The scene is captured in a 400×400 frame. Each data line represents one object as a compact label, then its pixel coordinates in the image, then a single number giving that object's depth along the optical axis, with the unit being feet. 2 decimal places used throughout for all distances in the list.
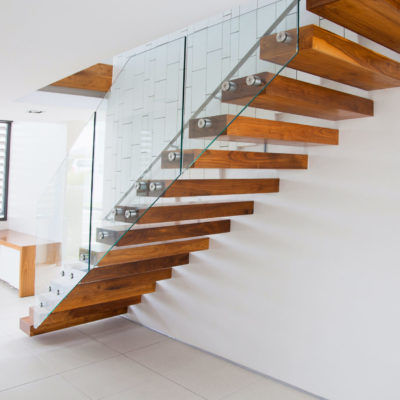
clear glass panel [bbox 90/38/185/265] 7.90
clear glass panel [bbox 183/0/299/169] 6.22
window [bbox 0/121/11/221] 22.74
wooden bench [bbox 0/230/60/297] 17.97
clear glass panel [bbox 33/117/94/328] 10.39
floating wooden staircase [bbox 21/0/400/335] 6.35
